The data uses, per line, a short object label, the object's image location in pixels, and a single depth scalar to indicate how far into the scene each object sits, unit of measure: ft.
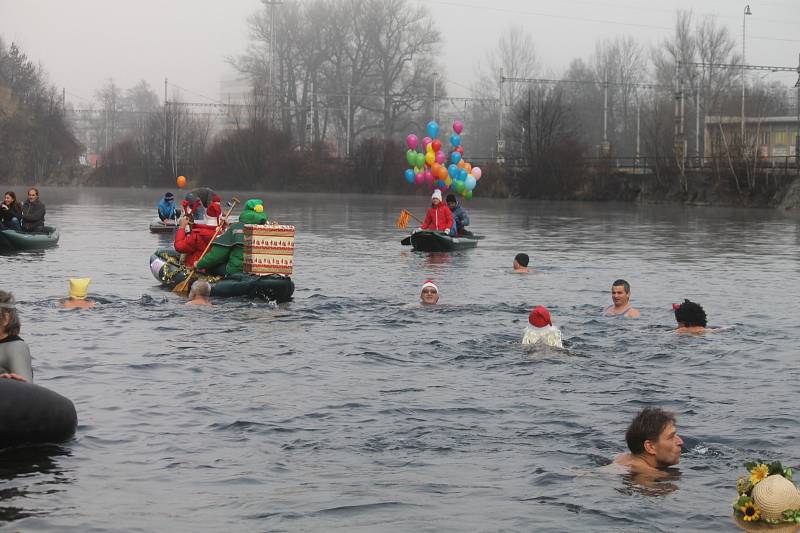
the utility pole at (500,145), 262.06
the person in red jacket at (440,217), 97.35
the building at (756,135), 212.02
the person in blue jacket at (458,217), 101.04
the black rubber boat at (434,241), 95.30
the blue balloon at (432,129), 155.53
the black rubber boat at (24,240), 91.47
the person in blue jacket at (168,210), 118.01
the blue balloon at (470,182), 152.25
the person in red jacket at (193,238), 64.95
